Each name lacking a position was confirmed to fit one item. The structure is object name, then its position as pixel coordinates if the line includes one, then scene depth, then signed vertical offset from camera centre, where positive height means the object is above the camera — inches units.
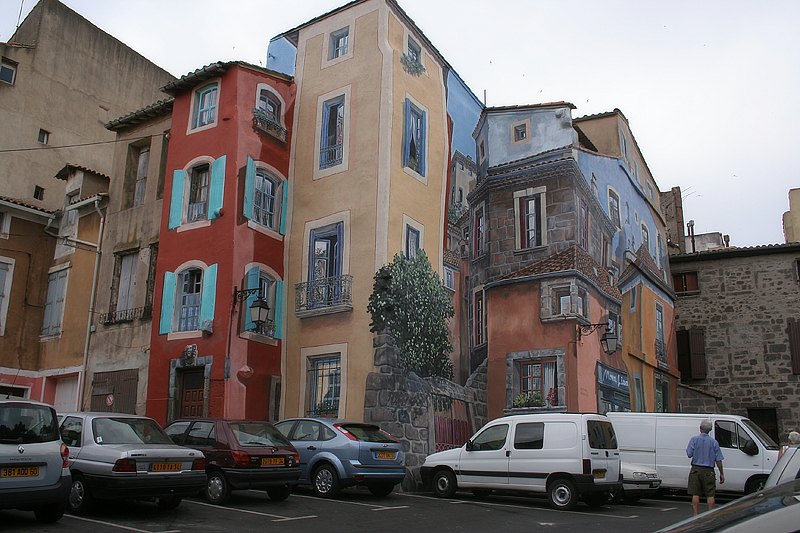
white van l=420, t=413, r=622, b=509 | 508.7 -11.8
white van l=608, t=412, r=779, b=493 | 624.1 +1.4
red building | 697.6 +179.8
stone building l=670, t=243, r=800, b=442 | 1028.5 +159.2
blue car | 508.1 -12.3
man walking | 458.0 -10.0
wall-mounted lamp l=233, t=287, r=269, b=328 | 666.8 +108.2
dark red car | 452.8 -12.3
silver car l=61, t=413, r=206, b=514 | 386.3 -15.9
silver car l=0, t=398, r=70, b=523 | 340.8 -14.9
